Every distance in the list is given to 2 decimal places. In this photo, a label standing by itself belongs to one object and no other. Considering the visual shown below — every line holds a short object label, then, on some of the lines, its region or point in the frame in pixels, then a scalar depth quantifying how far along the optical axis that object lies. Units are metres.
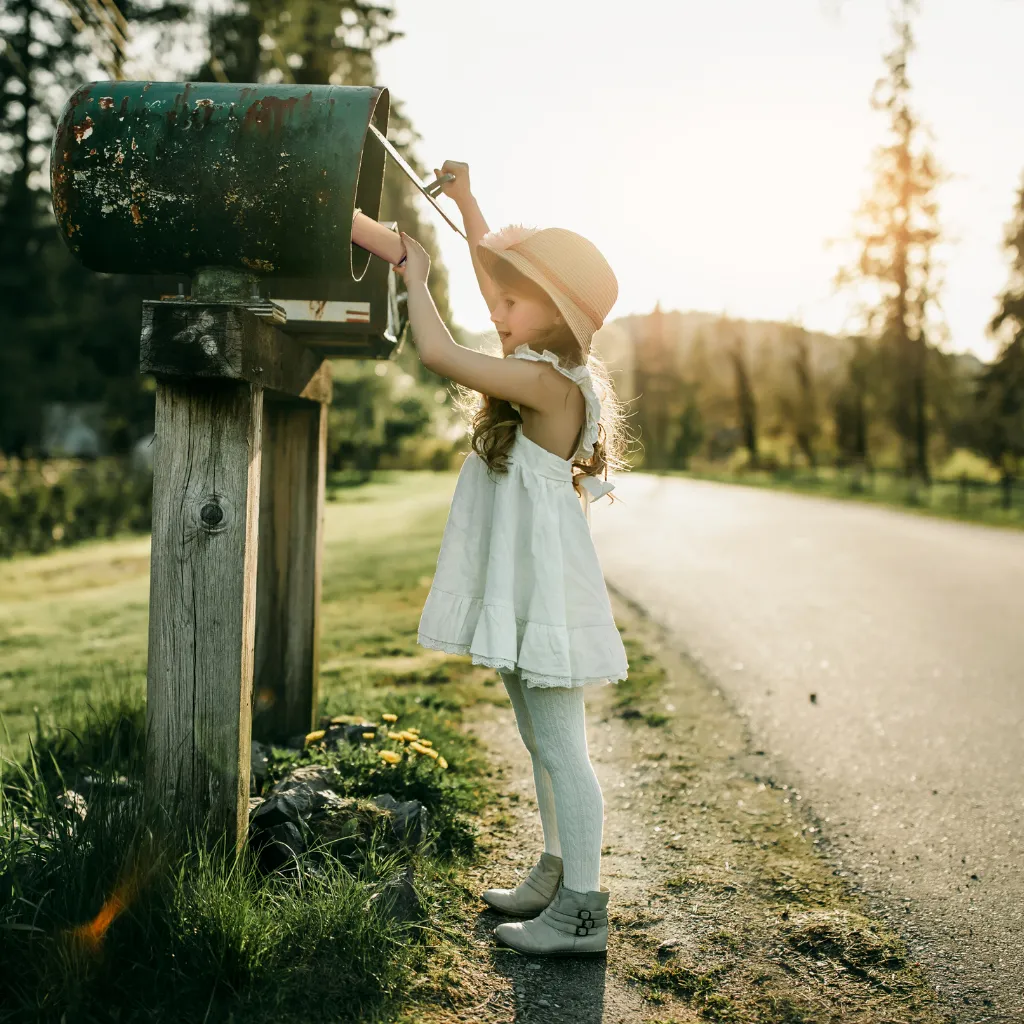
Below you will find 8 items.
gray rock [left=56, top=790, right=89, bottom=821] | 2.67
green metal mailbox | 2.73
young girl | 2.75
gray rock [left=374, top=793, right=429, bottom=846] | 3.22
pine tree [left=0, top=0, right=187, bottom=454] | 25.47
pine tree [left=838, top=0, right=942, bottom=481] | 31.44
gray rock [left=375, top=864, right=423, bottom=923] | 2.73
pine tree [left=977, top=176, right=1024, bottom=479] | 34.03
